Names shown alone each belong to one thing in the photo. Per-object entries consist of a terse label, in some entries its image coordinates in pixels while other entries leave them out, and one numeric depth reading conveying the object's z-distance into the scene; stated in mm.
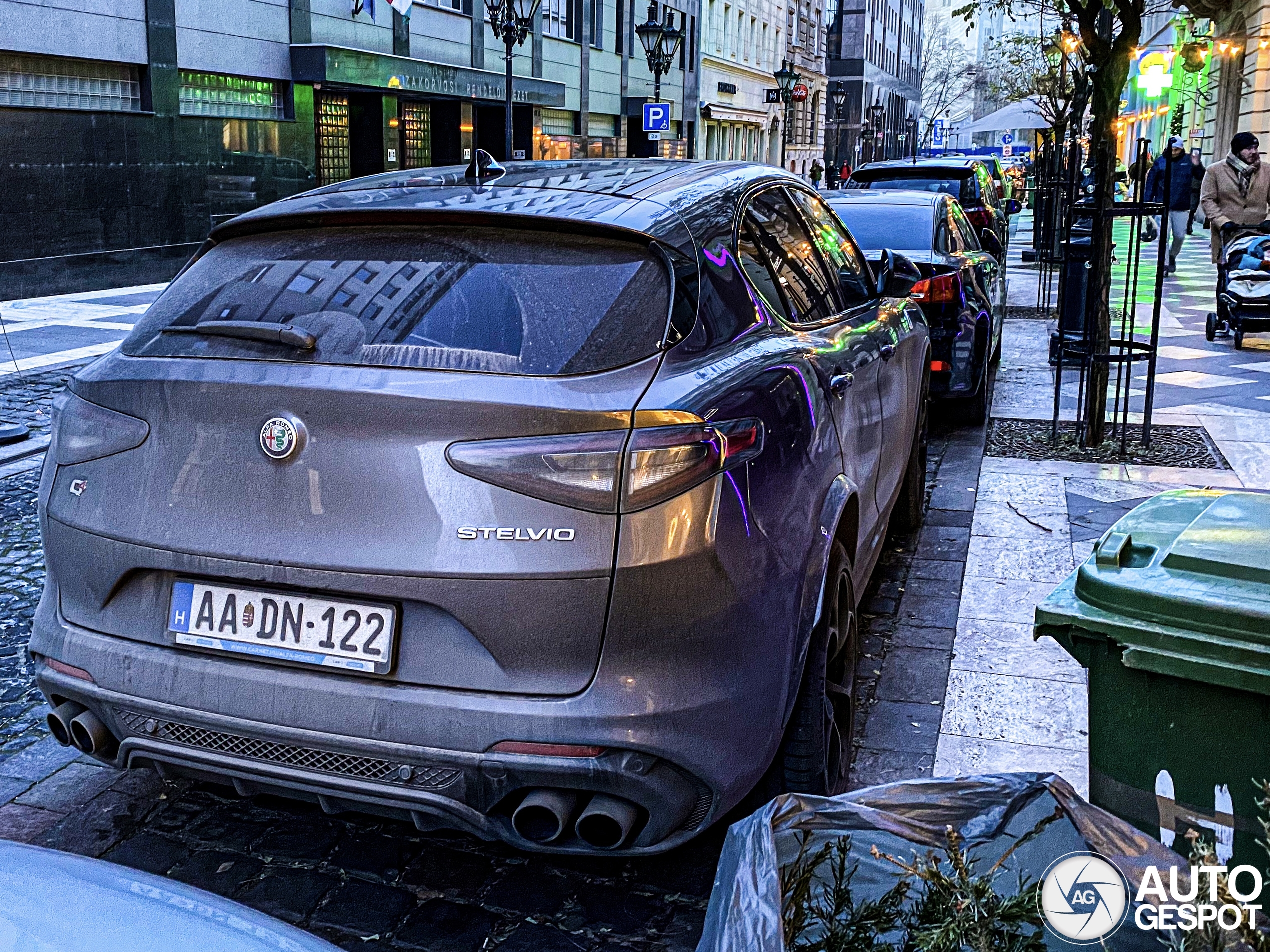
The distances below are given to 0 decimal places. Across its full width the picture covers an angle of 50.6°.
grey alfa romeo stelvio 2553
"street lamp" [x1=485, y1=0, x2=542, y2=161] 16984
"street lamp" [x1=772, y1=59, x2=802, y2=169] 32344
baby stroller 11734
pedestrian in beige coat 14406
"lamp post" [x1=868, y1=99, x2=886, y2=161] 81812
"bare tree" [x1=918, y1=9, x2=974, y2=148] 97750
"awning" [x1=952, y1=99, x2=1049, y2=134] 29828
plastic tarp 1773
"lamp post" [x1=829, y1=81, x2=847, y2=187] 35344
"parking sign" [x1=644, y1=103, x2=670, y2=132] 25797
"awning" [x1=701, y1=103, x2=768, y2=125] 52012
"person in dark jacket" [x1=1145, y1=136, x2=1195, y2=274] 19047
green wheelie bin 2184
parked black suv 16797
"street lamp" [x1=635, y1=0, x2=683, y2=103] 24500
